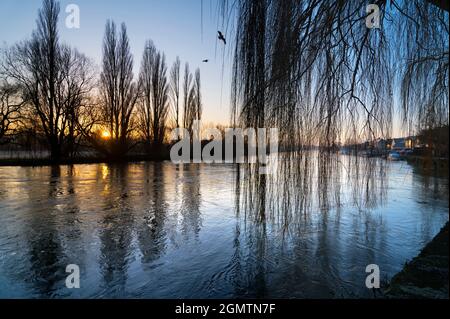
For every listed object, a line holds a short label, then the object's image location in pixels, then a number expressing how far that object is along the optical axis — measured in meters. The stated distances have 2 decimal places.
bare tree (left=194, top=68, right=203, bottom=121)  33.53
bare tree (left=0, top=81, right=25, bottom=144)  22.67
